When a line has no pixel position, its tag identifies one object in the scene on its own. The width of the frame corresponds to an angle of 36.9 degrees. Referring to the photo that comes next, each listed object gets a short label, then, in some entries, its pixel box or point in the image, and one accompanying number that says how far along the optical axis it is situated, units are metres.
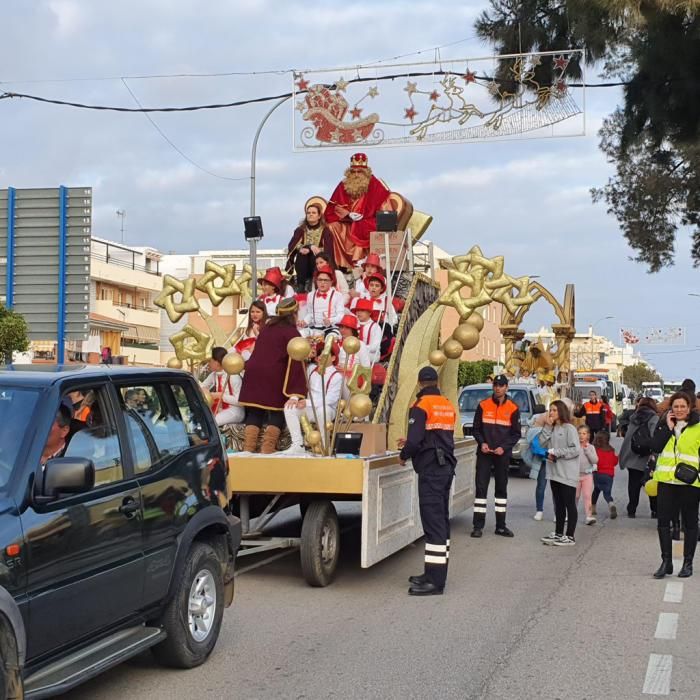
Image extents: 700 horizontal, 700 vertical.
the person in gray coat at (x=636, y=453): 13.52
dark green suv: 4.66
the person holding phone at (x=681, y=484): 9.64
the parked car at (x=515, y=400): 21.61
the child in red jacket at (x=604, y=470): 14.57
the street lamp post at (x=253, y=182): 16.93
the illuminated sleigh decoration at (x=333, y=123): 16.69
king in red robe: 13.46
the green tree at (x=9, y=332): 32.53
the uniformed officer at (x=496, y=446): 12.39
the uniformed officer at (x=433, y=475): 8.75
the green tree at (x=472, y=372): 62.18
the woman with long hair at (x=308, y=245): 13.06
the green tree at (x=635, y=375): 145.52
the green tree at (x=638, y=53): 13.74
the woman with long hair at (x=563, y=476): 11.63
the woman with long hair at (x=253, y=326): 10.89
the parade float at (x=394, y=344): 8.77
